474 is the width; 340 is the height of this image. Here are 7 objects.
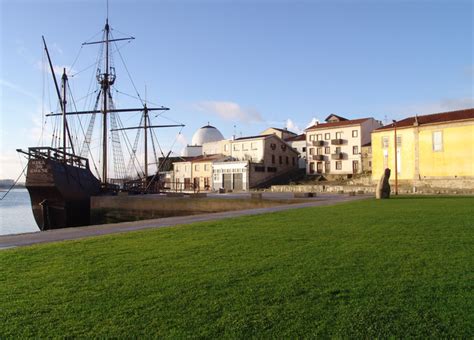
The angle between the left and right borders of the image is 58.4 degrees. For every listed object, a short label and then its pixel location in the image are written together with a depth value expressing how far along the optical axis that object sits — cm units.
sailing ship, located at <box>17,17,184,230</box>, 3312
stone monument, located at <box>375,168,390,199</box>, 2820
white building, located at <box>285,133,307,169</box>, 7681
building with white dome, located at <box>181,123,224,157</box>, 9156
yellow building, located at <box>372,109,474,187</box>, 4494
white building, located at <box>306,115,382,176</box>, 6456
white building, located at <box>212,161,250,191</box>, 6575
